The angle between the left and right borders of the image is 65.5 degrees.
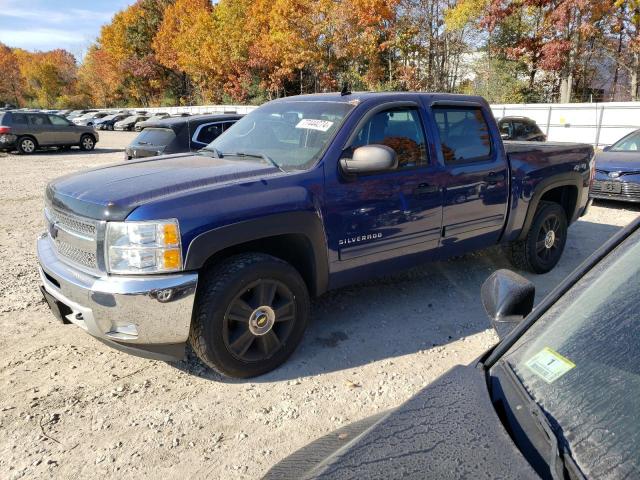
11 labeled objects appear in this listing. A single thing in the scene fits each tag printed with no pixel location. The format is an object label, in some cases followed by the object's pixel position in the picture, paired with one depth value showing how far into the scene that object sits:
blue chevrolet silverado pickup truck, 2.96
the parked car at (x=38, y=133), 19.17
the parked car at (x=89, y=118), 40.91
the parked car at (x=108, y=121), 39.66
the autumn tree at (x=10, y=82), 81.88
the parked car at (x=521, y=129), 11.73
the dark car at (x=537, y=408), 1.26
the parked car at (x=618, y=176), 8.59
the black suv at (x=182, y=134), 8.95
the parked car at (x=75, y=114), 45.44
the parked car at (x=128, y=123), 36.62
